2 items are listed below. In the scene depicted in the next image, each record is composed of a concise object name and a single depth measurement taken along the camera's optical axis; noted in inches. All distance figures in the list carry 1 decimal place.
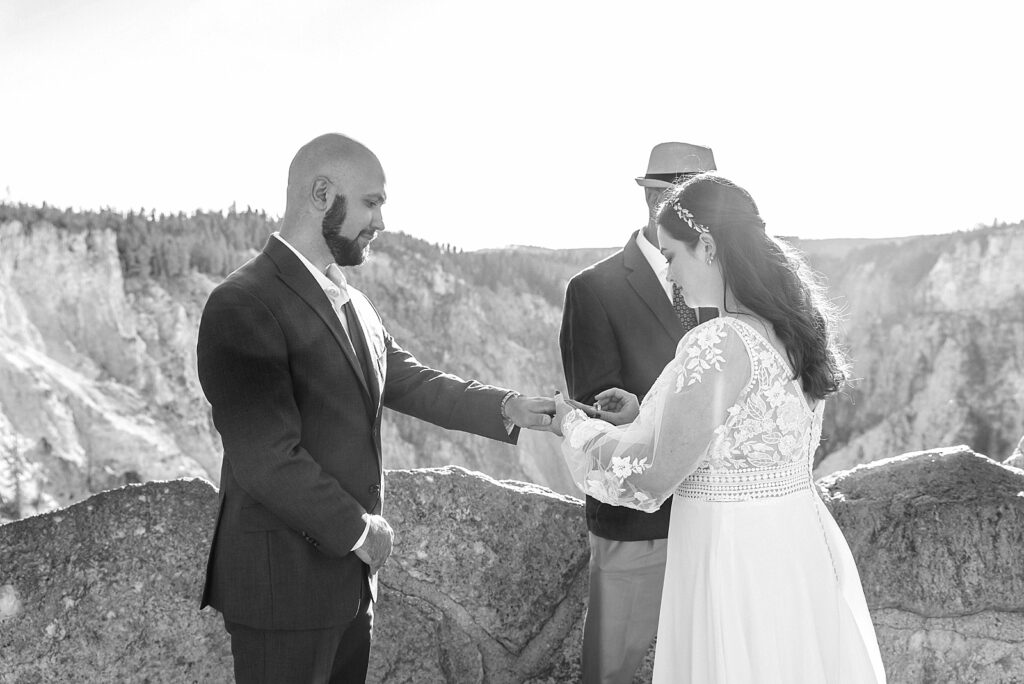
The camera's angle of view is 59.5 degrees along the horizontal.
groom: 84.6
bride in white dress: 86.7
